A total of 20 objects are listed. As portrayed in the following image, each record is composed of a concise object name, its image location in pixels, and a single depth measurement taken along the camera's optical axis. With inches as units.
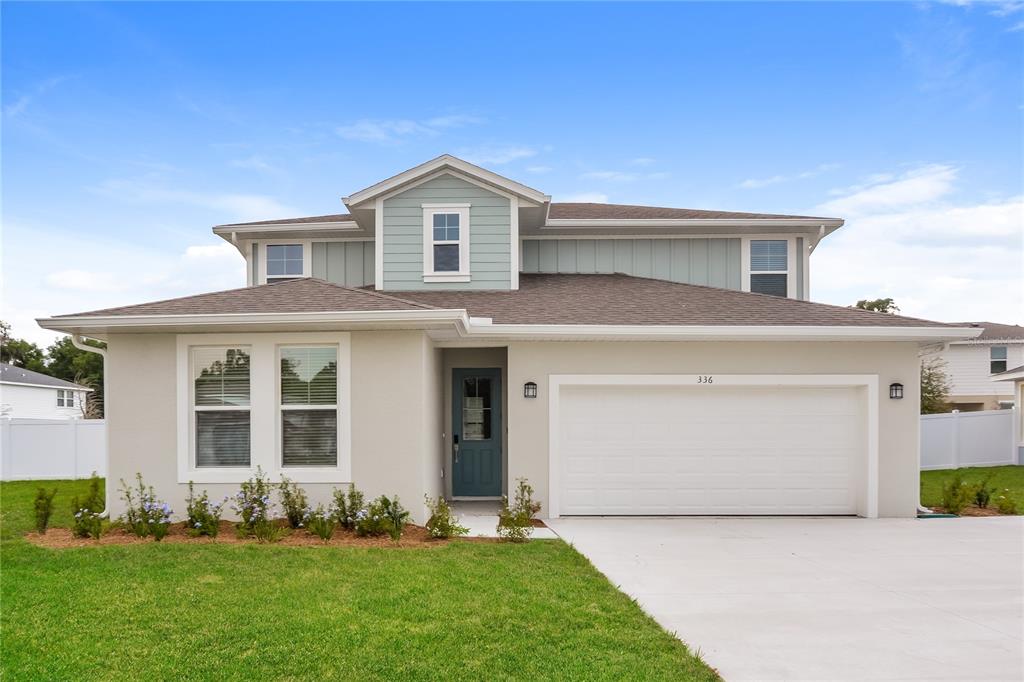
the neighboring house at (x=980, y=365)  1054.4
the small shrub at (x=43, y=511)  318.3
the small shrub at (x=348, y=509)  315.3
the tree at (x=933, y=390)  926.4
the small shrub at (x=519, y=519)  302.8
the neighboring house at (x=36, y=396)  1015.0
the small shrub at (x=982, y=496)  427.5
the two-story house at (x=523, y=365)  332.5
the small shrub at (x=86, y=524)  296.1
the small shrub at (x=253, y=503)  303.7
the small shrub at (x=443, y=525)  304.8
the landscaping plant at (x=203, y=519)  302.5
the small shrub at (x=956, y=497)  405.4
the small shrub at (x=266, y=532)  293.3
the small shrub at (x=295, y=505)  319.6
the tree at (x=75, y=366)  1473.9
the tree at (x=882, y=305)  1208.8
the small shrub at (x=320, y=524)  295.3
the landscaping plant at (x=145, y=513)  299.7
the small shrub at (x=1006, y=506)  411.8
